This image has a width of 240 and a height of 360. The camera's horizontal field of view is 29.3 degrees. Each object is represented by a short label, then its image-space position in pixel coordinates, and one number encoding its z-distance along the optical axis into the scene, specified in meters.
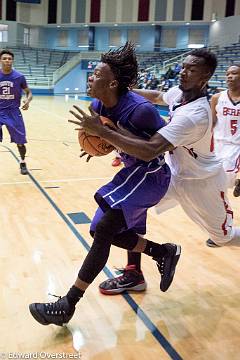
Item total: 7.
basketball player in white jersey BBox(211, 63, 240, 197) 4.52
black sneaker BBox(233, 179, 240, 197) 4.66
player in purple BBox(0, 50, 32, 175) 6.26
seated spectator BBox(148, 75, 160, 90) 19.94
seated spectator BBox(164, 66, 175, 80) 19.80
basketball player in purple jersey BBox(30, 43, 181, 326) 2.42
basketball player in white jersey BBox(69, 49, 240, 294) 2.69
